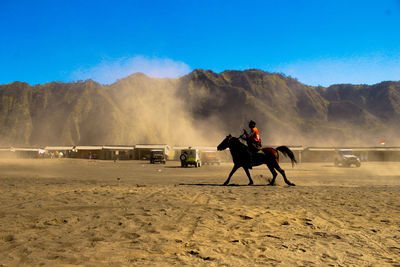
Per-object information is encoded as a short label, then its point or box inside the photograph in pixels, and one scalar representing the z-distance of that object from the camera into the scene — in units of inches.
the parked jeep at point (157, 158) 1967.5
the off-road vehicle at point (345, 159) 1563.7
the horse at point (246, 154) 585.6
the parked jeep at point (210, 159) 1922.7
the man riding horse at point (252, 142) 581.6
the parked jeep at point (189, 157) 1541.6
